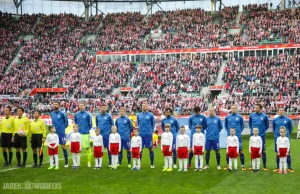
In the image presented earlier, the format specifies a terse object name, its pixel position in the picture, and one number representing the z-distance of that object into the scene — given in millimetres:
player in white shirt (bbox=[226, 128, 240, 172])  15180
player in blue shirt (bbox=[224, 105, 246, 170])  15875
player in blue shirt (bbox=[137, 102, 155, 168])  16406
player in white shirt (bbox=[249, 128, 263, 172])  15016
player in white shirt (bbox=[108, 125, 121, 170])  15797
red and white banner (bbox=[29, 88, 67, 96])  51862
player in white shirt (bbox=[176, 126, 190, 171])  15250
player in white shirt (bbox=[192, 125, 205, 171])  15398
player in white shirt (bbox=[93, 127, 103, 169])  16000
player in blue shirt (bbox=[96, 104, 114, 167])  16703
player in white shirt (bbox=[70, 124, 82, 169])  16047
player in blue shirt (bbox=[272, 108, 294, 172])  15531
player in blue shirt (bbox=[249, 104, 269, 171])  15750
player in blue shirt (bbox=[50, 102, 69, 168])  16703
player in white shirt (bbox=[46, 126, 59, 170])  16016
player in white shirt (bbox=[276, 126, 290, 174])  14734
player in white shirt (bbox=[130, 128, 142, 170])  15766
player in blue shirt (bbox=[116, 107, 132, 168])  16500
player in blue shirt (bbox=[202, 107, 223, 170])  15852
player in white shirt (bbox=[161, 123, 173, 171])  15461
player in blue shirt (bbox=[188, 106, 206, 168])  16141
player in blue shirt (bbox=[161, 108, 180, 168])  16312
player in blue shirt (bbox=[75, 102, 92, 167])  16688
